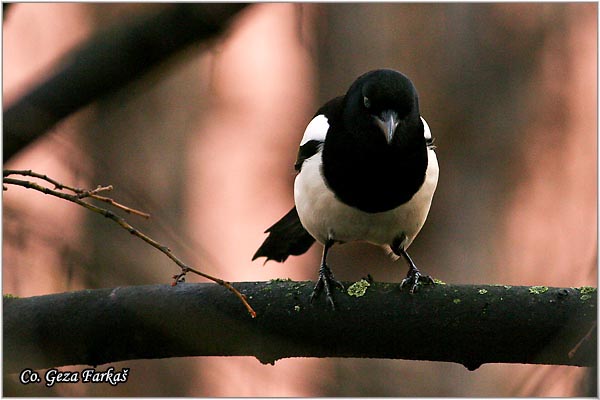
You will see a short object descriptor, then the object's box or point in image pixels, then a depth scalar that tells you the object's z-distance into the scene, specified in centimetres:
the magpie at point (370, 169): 593
